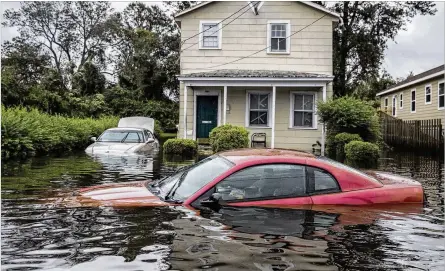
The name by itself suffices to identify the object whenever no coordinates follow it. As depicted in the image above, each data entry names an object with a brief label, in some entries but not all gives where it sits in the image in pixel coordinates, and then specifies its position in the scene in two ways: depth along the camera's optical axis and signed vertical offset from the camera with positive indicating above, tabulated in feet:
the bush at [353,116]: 57.16 +3.65
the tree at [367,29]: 102.83 +28.29
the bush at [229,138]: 54.80 +0.46
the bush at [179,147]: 57.72 -0.82
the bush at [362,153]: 49.60 -1.09
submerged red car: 18.21 -1.97
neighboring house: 80.18 +10.43
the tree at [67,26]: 156.25 +42.35
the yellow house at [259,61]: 67.21 +12.83
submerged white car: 52.26 -0.22
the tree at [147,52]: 119.85 +27.70
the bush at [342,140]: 55.42 +0.43
